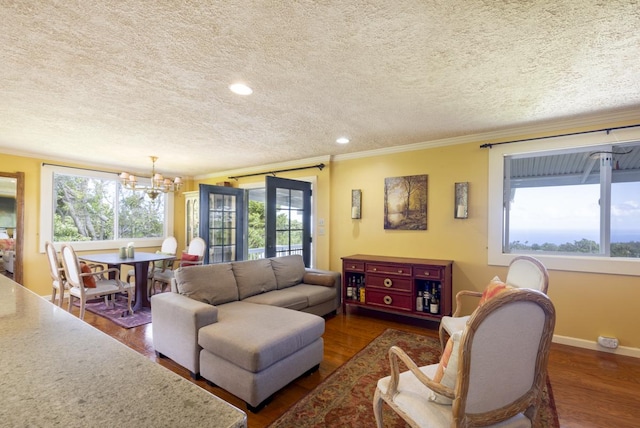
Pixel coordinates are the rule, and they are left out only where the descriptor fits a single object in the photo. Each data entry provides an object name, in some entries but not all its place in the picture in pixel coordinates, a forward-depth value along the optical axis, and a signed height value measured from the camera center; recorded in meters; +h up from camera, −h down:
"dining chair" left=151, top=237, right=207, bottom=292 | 4.49 -0.76
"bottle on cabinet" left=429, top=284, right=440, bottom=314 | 3.45 -1.06
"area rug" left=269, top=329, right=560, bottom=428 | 1.92 -1.36
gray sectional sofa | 2.03 -0.92
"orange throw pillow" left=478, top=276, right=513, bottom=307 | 2.04 -0.53
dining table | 4.08 -0.81
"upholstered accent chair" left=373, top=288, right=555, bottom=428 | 1.14 -0.65
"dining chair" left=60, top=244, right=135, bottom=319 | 3.50 -0.90
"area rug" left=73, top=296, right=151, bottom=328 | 3.64 -1.37
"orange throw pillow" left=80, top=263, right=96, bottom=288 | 3.65 -0.83
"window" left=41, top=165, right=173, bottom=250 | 4.86 +0.04
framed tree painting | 3.96 +0.17
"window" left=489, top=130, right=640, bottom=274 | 2.97 +0.14
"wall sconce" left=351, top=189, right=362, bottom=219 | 4.45 +0.16
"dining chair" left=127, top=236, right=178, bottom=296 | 4.61 -0.89
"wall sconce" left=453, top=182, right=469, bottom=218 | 3.60 +0.18
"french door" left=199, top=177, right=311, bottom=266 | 4.22 -0.10
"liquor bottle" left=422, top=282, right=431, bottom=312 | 3.54 -1.05
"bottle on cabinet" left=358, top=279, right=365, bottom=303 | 3.90 -1.07
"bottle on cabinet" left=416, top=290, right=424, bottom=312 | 3.55 -1.09
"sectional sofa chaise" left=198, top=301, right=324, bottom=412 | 1.99 -1.01
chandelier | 4.30 +0.47
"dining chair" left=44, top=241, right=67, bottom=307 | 3.78 -0.75
